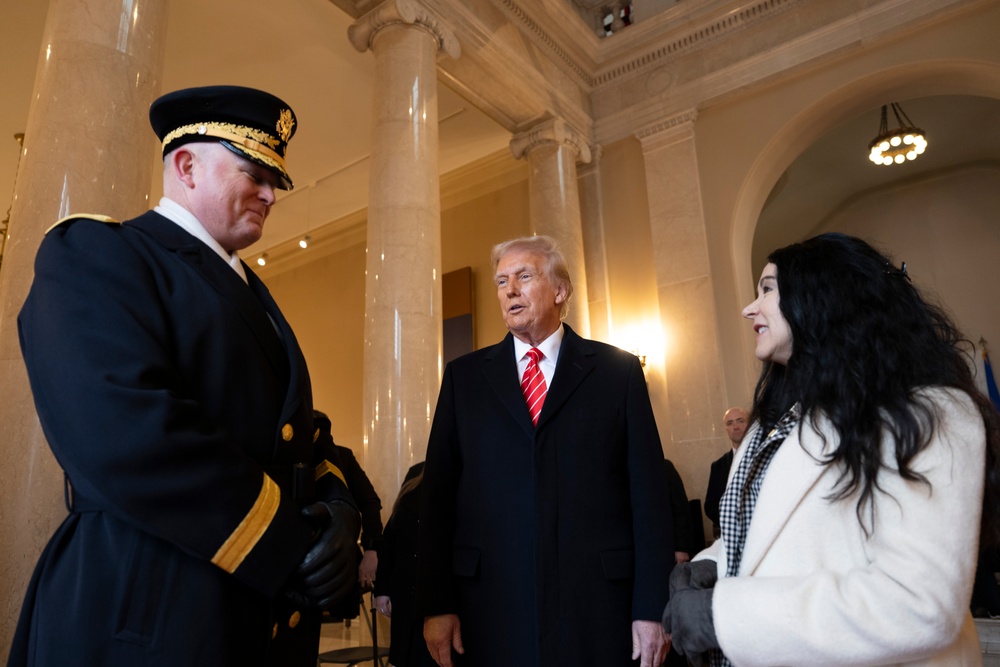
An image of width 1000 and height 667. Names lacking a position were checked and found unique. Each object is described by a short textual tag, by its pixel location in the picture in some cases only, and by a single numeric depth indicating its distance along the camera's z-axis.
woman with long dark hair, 1.19
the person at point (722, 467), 5.79
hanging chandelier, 8.90
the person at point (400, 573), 2.97
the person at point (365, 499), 4.40
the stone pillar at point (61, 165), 2.73
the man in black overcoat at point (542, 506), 1.95
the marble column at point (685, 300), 7.27
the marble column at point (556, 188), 8.06
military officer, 1.16
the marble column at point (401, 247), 5.16
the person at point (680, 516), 4.57
